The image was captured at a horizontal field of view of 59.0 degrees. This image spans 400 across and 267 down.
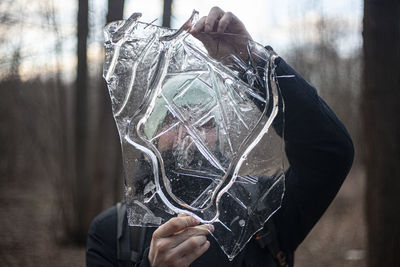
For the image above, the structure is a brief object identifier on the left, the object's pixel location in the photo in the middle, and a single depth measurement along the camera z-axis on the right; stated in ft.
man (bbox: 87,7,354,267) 3.42
